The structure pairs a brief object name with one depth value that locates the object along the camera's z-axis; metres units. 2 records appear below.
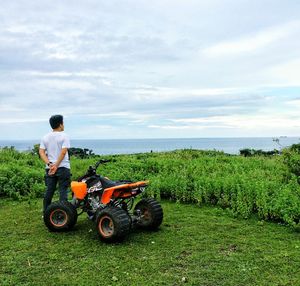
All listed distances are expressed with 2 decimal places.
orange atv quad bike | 4.56
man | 5.17
